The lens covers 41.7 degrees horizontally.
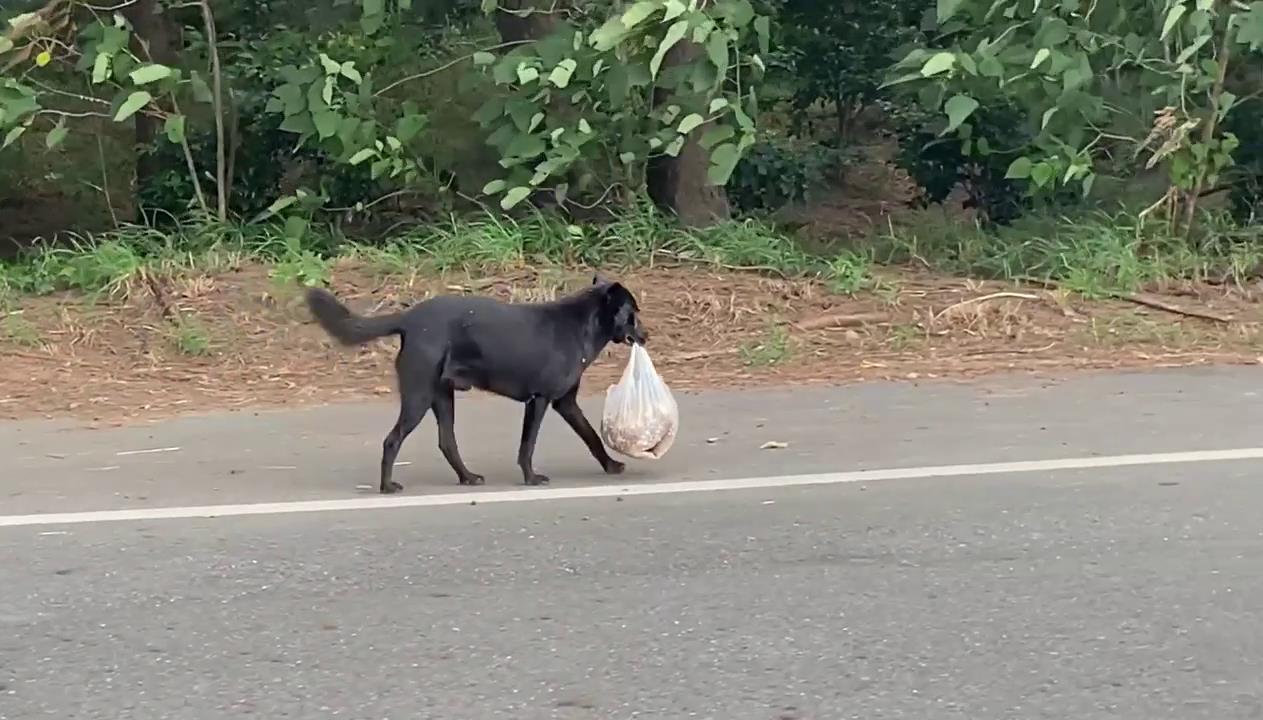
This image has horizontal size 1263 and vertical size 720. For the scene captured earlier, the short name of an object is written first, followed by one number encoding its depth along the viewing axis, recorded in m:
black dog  6.39
